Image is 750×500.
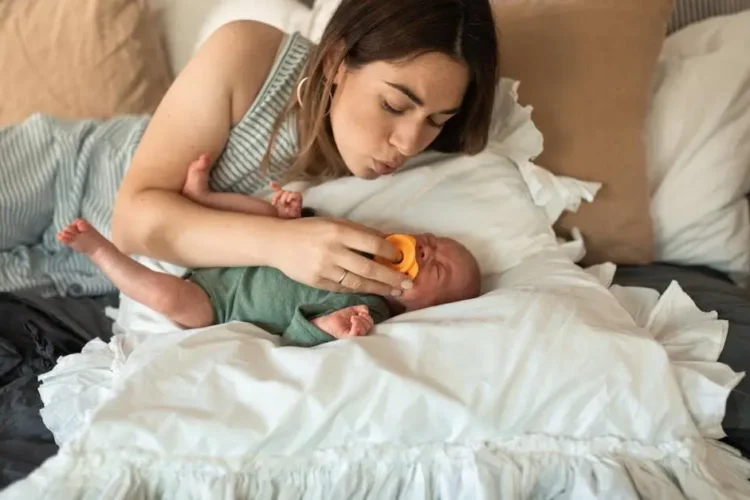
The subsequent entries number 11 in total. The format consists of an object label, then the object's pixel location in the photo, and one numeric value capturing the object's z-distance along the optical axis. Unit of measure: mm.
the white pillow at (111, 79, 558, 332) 1219
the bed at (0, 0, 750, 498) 827
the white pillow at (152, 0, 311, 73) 1586
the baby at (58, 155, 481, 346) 1009
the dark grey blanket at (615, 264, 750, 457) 983
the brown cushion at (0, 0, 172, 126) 1474
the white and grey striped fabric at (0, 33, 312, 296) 1223
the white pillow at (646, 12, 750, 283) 1358
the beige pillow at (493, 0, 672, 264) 1323
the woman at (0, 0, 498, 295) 1027
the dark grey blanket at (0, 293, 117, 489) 956
